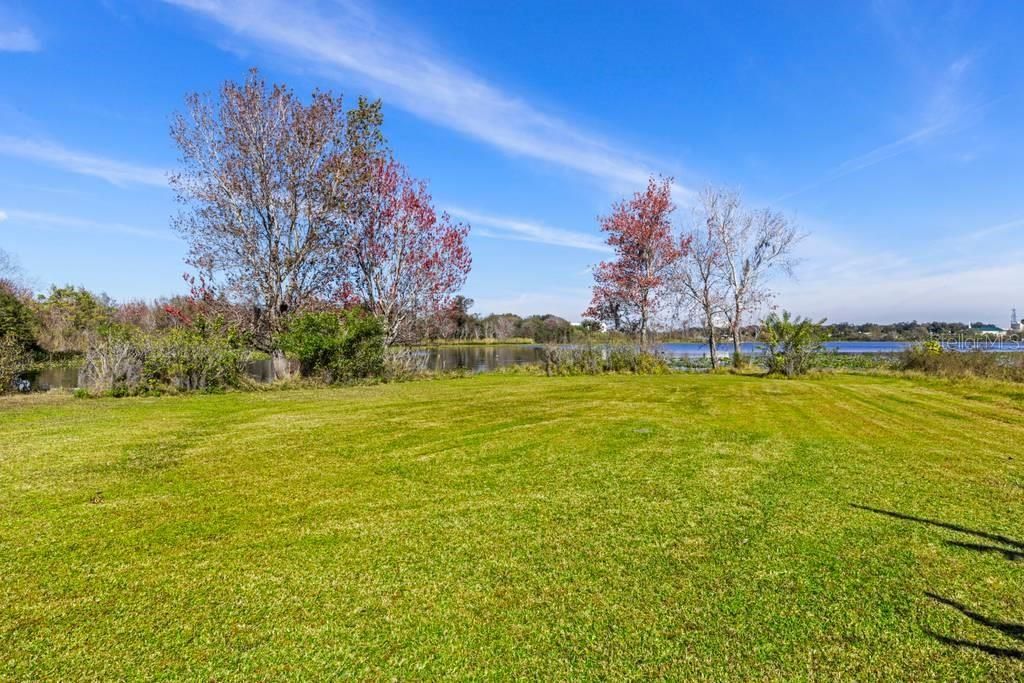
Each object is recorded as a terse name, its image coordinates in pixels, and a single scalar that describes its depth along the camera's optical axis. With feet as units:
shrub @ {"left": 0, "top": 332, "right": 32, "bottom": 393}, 39.81
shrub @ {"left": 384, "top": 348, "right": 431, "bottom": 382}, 53.31
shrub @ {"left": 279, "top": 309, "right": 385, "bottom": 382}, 47.20
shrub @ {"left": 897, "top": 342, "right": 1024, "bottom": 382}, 52.70
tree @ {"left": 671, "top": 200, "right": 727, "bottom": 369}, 86.28
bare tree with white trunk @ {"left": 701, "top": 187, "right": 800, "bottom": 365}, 85.35
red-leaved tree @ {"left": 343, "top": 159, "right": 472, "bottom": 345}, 63.41
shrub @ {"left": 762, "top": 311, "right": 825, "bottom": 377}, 57.67
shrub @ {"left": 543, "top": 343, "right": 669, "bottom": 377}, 61.46
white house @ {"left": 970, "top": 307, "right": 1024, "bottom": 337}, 102.94
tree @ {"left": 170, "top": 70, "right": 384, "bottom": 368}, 51.65
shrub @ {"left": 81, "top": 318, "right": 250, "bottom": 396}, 38.19
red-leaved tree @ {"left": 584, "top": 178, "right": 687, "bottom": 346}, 84.71
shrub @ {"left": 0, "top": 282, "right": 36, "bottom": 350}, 60.59
